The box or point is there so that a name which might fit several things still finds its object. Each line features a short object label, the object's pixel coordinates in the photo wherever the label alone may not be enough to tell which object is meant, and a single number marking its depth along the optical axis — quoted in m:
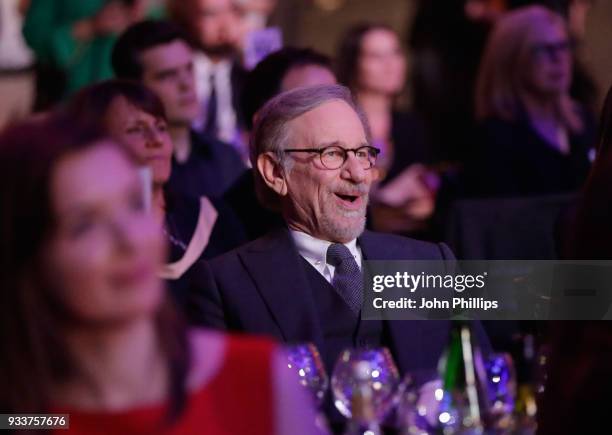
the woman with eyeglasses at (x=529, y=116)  11.51
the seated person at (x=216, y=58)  13.21
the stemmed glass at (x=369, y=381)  5.64
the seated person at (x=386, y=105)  12.79
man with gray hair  6.84
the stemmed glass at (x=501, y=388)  5.62
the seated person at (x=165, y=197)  8.01
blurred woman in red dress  3.53
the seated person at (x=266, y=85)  9.00
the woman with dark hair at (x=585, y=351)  4.71
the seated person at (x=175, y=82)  10.26
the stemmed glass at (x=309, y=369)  5.77
